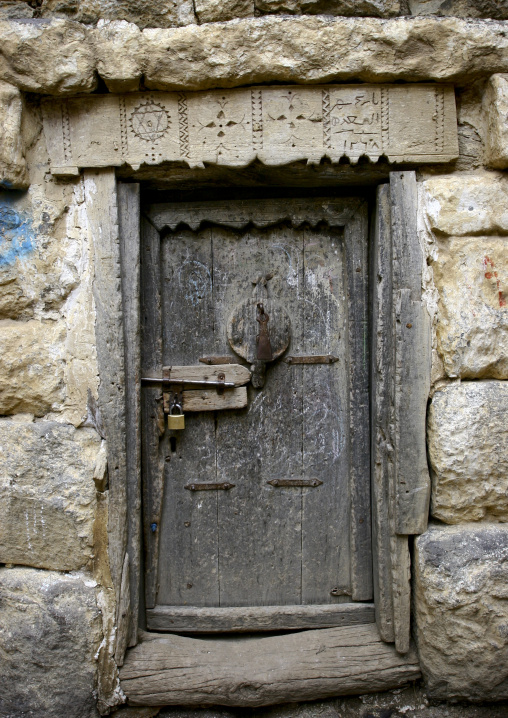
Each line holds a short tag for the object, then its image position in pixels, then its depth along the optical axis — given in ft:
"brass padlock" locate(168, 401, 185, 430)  6.12
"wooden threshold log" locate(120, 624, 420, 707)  5.94
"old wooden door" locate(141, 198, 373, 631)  6.39
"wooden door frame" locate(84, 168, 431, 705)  5.75
